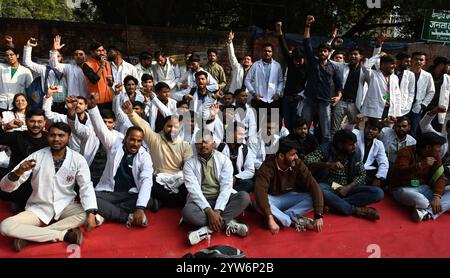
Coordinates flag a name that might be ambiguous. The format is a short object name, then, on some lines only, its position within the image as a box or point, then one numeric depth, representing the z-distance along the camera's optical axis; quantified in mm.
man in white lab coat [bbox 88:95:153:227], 4152
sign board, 10438
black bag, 3324
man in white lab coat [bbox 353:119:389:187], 5078
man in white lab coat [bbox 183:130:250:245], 4008
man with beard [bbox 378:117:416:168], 5320
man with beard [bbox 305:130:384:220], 4551
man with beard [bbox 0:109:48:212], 4113
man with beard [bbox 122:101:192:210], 4746
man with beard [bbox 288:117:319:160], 4965
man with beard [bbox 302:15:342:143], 5805
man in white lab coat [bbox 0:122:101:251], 3674
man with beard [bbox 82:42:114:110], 5812
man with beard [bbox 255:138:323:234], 4190
